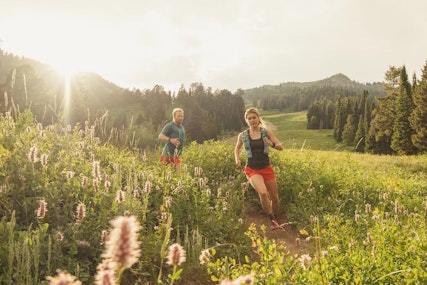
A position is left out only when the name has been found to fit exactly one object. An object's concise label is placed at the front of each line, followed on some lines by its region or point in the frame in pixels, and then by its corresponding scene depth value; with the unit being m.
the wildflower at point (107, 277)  0.95
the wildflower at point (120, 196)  3.11
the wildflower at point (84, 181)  4.06
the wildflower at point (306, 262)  2.75
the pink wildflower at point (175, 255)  1.26
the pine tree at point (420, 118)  37.88
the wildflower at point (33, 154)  3.49
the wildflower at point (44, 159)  3.80
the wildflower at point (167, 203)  4.49
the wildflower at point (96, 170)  3.52
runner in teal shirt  9.22
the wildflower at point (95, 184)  4.07
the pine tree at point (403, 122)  42.41
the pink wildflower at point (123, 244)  0.91
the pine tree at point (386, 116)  46.97
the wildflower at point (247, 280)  1.22
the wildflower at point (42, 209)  2.75
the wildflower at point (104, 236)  3.23
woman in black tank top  7.40
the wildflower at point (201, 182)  5.93
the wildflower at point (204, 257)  2.13
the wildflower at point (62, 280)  0.83
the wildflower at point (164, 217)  4.45
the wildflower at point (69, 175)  4.28
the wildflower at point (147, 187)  4.16
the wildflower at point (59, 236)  3.33
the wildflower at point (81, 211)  3.00
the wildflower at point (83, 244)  3.74
